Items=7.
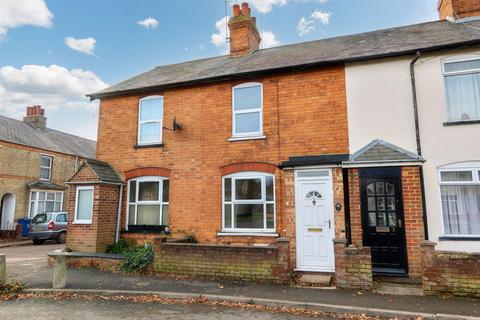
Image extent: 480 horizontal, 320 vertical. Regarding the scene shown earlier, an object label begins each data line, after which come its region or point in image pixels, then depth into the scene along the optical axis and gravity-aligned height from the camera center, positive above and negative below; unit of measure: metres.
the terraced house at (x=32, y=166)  19.75 +3.03
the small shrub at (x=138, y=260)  8.45 -1.26
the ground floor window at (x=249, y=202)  9.22 +0.25
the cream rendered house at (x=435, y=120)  7.68 +2.26
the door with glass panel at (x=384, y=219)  7.69 -0.20
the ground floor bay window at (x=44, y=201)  21.15 +0.70
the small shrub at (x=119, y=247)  9.96 -1.09
